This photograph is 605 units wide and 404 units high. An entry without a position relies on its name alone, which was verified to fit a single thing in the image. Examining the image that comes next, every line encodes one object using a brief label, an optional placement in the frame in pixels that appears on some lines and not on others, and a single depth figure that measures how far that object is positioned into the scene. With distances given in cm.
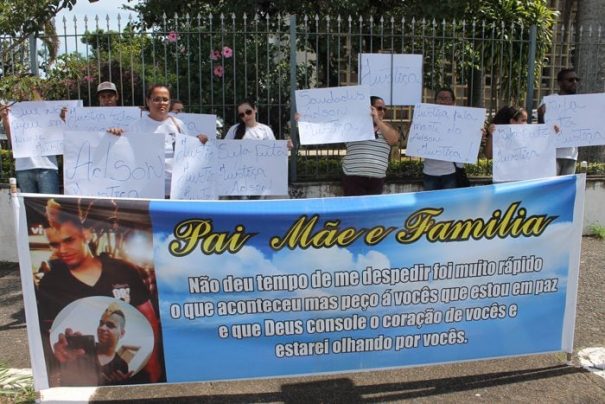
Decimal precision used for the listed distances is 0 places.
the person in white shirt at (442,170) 499
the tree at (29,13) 417
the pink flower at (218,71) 666
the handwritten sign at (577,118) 513
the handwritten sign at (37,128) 453
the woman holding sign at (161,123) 409
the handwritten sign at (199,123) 492
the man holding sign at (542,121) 537
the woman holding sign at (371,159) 480
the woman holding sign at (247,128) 469
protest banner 305
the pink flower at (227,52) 637
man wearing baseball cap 465
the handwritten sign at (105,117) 429
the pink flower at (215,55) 627
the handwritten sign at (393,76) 554
